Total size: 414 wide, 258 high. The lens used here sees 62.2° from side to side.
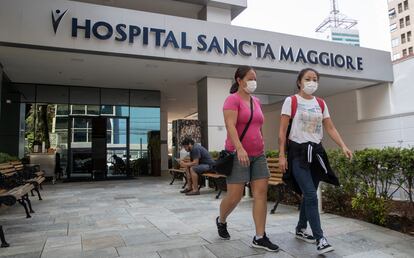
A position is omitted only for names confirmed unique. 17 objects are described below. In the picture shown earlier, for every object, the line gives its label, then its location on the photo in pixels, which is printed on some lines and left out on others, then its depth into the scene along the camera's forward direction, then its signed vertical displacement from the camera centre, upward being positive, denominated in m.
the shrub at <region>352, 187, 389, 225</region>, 4.29 -0.75
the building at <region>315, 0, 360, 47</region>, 72.12 +27.57
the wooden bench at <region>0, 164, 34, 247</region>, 4.33 -0.53
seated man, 7.95 -0.28
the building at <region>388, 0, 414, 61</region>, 65.88 +24.10
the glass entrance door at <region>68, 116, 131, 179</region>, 13.62 +0.26
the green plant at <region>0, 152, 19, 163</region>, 7.71 -0.07
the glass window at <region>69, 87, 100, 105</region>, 13.82 +2.36
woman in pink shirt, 3.33 -0.02
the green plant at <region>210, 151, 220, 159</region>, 10.95 -0.10
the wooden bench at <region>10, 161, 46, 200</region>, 6.99 -0.45
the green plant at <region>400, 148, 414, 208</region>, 3.99 -0.29
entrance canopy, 8.95 +3.08
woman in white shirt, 3.27 +0.02
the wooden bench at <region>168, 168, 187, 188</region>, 10.32 -0.78
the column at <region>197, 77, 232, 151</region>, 12.35 +1.40
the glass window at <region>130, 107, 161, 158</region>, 14.76 +1.18
